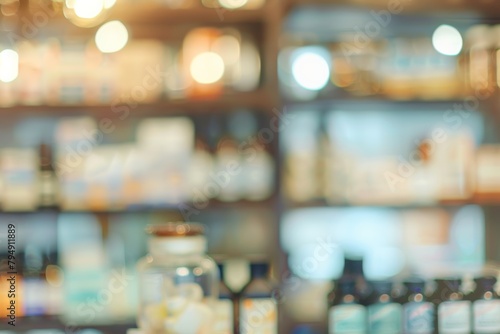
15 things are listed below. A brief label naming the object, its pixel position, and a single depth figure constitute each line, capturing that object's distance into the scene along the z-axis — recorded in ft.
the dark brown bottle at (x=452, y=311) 6.42
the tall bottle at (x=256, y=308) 6.51
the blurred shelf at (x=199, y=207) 7.93
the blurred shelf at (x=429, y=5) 8.07
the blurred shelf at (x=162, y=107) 7.87
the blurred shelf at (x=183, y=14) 7.86
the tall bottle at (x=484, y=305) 6.43
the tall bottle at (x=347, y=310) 6.56
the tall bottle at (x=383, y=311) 6.47
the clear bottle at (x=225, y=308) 6.41
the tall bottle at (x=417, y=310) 6.44
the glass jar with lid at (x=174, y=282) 5.76
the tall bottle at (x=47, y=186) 7.93
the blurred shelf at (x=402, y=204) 7.91
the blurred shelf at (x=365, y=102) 7.89
